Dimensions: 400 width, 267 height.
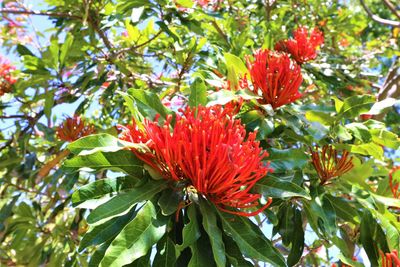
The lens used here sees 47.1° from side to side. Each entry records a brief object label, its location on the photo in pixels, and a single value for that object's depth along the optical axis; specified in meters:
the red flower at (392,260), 1.03
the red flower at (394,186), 1.42
